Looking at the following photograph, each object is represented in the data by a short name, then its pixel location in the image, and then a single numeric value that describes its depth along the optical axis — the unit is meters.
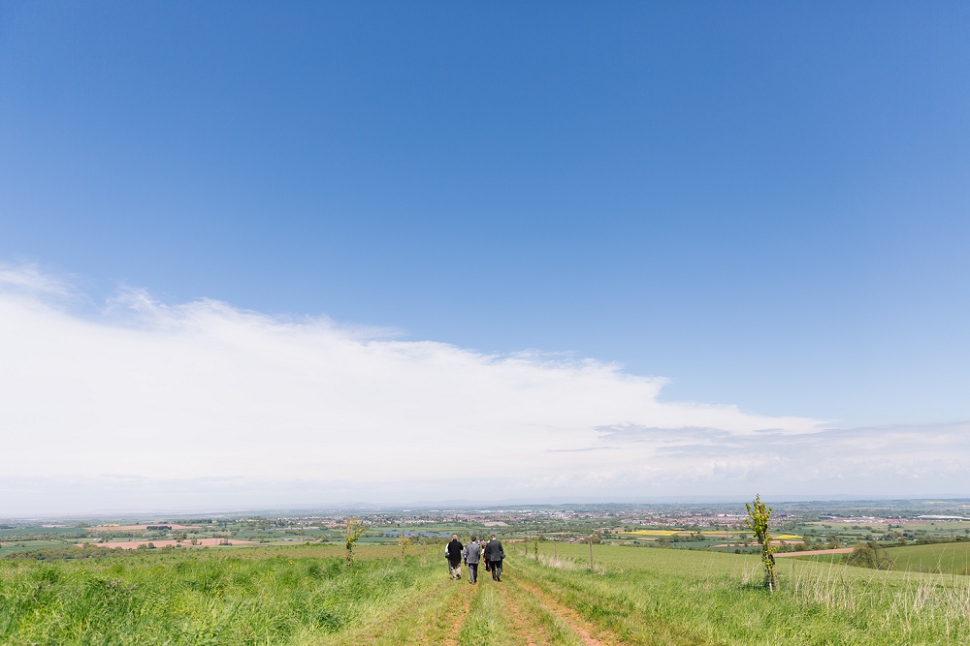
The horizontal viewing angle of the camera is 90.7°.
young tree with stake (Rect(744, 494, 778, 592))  20.02
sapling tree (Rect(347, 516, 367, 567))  30.75
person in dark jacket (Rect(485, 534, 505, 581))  22.45
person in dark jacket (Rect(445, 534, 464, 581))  22.42
